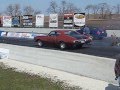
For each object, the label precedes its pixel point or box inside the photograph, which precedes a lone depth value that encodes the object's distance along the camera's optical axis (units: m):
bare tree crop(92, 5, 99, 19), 82.68
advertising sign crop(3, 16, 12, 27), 53.72
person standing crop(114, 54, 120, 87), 9.87
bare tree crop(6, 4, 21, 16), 84.19
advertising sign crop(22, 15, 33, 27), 50.84
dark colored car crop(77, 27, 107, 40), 33.81
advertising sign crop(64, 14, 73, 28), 44.70
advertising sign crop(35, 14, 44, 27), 48.39
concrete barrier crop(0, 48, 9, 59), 20.94
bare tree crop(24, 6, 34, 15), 81.76
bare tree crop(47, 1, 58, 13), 78.50
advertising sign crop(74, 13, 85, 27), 43.29
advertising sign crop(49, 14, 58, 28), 46.05
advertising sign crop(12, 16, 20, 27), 52.91
